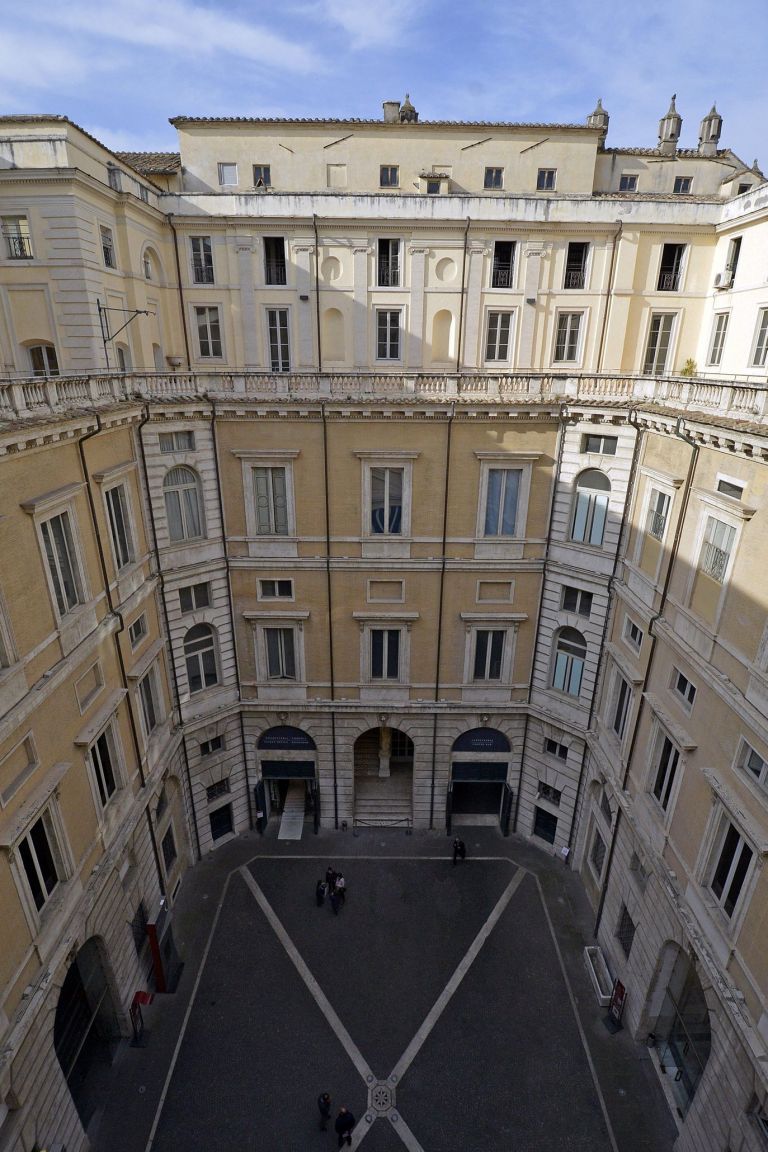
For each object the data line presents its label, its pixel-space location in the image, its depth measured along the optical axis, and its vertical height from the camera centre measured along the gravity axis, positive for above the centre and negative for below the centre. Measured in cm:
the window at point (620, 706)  2022 -1138
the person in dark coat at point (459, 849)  2439 -1885
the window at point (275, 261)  2989 +364
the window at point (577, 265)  3016 +364
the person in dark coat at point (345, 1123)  1539 -1837
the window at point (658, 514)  1783 -468
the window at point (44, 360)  2695 -89
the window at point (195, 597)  2225 -882
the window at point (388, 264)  2978 +355
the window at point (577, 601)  2216 -876
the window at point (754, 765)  1303 -859
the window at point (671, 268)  3095 +362
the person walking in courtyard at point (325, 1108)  1570 -1842
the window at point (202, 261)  3016 +364
